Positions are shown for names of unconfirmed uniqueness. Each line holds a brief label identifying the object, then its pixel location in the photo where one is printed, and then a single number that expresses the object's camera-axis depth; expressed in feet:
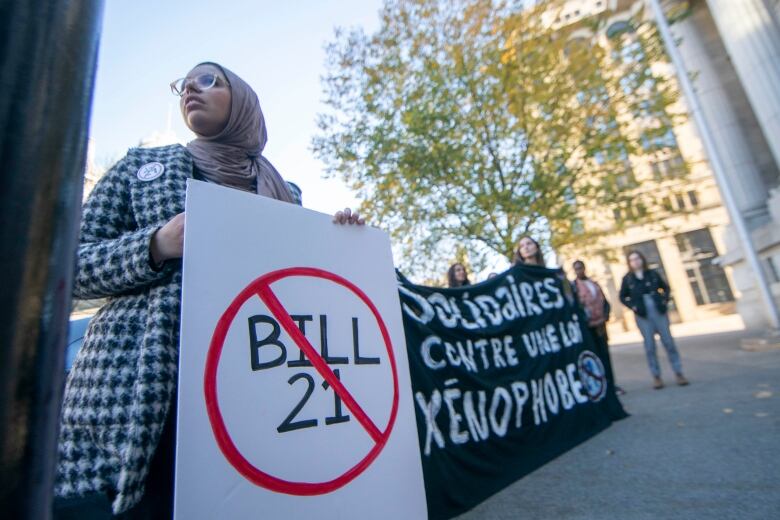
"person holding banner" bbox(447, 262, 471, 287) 19.71
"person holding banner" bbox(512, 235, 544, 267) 17.03
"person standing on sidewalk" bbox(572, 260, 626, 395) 15.37
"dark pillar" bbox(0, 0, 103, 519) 0.93
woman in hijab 3.46
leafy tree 27.84
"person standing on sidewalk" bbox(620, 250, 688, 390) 18.61
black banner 8.96
